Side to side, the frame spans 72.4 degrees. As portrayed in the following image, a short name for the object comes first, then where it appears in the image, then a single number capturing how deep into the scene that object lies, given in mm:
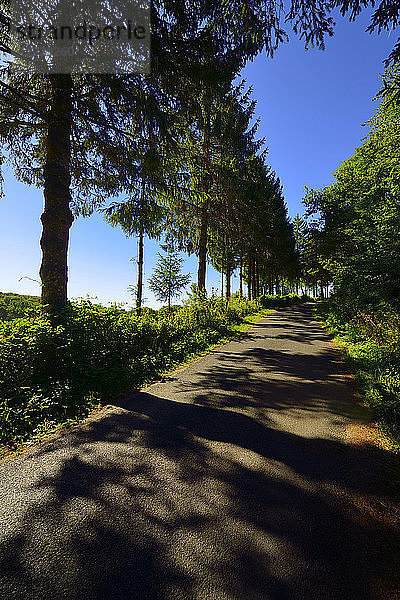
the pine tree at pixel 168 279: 32584
